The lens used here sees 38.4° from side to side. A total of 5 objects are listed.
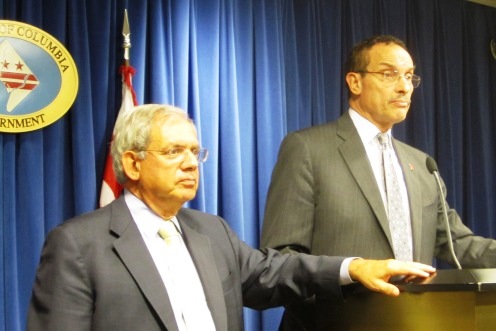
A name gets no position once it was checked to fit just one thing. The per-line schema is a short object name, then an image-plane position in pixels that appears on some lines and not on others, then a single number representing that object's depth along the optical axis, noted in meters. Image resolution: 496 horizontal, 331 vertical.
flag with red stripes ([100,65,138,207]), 3.28
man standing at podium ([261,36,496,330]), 2.25
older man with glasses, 1.65
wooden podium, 1.46
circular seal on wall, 3.13
